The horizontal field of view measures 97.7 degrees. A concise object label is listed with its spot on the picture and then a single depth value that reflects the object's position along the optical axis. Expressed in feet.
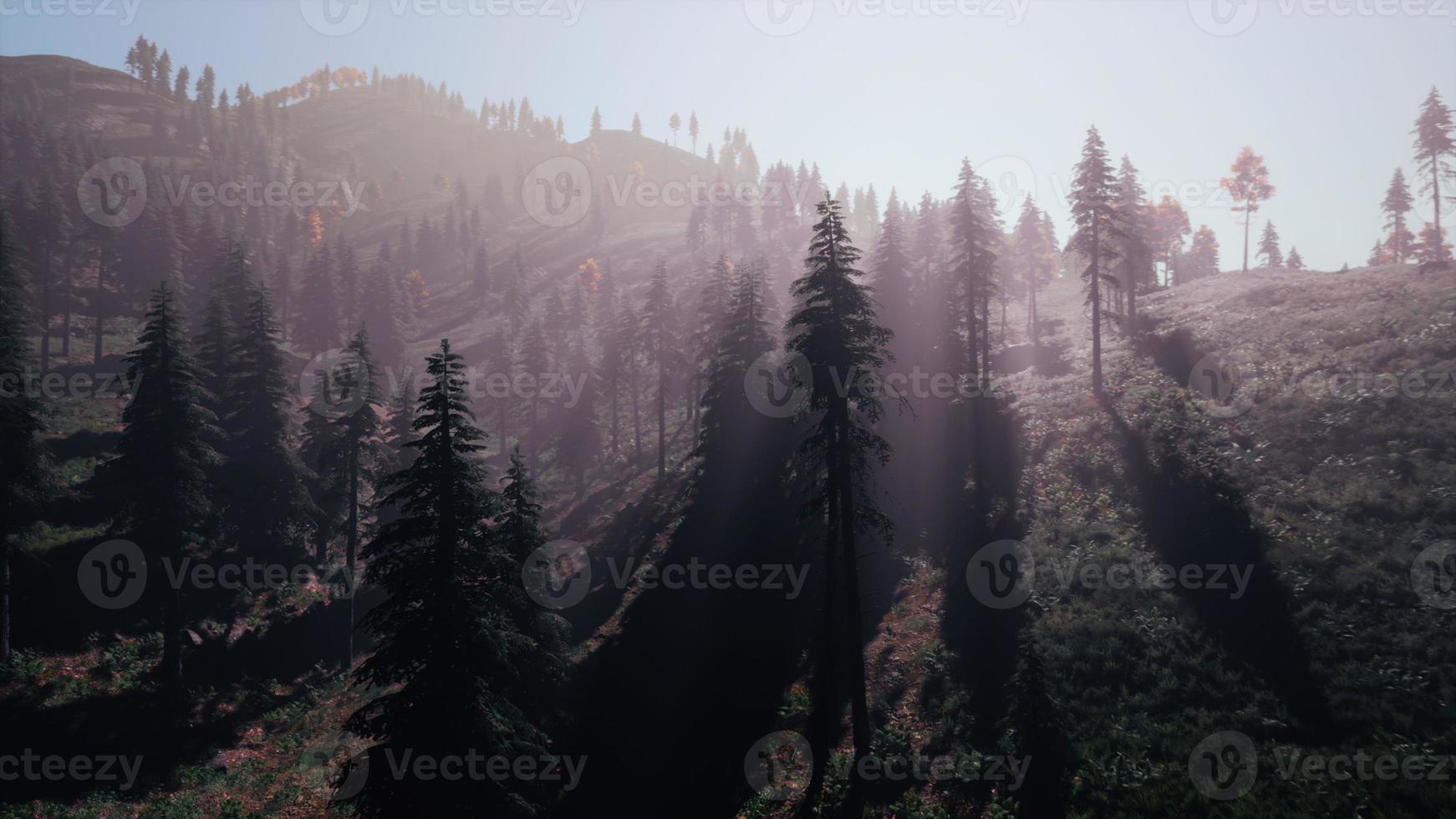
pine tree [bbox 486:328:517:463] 190.08
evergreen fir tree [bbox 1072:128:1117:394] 121.70
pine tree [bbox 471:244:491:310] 321.11
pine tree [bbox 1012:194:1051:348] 220.84
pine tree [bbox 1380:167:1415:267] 205.57
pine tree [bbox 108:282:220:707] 77.66
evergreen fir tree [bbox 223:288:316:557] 100.17
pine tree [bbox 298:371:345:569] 104.94
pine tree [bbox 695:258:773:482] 111.55
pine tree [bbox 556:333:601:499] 163.22
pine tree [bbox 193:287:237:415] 114.32
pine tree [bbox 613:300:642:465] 165.68
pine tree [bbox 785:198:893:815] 57.72
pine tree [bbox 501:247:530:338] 258.57
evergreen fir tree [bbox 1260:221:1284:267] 258.98
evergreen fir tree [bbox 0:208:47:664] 73.26
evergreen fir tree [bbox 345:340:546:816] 40.27
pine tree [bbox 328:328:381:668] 98.12
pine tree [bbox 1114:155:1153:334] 152.65
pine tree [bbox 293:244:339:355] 216.54
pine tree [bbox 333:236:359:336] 232.53
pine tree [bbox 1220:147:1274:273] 203.41
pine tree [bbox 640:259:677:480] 159.43
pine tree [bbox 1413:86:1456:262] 159.33
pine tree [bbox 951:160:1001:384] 116.06
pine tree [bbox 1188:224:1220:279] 289.53
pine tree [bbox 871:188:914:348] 143.54
